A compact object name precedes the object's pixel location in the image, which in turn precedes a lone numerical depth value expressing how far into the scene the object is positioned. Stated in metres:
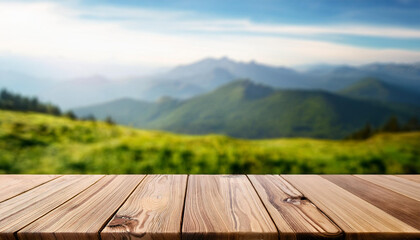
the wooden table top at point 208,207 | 0.82
